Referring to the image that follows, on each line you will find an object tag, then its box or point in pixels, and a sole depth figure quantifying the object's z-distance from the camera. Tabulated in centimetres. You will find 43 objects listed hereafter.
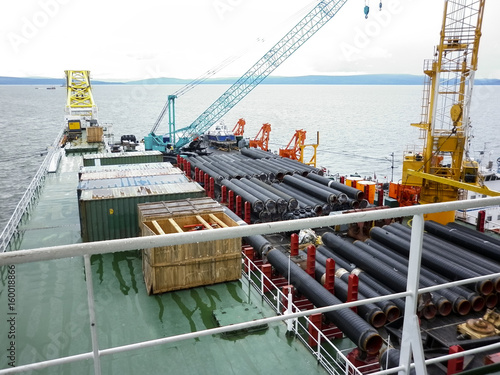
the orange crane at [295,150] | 4973
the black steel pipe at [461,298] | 1623
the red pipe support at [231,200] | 2984
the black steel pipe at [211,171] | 3538
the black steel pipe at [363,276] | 1624
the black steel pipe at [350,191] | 2981
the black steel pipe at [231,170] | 3578
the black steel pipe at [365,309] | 1477
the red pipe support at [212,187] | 3481
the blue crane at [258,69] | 5941
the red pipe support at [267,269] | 1689
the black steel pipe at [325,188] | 2915
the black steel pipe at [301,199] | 2852
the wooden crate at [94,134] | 5791
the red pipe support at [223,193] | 3078
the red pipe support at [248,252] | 1892
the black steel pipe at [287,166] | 3722
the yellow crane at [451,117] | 2834
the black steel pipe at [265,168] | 3653
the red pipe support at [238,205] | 2772
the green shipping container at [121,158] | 3434
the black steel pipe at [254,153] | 4629
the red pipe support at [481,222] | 2601
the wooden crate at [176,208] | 1591
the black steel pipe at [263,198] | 2742
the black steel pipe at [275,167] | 3700
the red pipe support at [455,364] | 1116
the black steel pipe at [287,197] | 2792
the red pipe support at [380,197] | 3122
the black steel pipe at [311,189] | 2895
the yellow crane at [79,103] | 7344
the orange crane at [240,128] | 6444
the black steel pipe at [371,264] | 1674
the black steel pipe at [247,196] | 2744
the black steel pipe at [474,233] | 2196
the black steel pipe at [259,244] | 2045
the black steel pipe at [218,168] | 3578
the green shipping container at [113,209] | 1853
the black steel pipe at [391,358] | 1249
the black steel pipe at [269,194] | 2773
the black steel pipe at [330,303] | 1315
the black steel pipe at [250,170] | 3606
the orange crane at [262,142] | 5797
